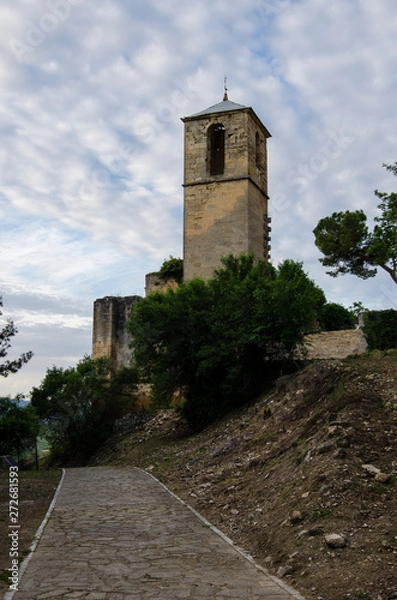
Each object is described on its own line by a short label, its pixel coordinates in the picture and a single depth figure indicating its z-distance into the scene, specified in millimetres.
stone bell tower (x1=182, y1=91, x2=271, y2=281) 25250
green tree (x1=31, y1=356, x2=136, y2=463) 23688
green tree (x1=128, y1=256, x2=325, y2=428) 16156
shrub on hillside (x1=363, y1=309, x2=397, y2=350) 20938
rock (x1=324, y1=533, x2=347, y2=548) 6172
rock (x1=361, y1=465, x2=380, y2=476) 7796
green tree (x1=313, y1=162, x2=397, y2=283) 31297
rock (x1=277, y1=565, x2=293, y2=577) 5973
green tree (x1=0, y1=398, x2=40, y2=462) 22844
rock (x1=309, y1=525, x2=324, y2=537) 6621
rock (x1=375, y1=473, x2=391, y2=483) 7548
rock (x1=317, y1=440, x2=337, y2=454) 8766
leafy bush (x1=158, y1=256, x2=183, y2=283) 30411
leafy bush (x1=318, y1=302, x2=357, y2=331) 33156
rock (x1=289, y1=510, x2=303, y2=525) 7196
